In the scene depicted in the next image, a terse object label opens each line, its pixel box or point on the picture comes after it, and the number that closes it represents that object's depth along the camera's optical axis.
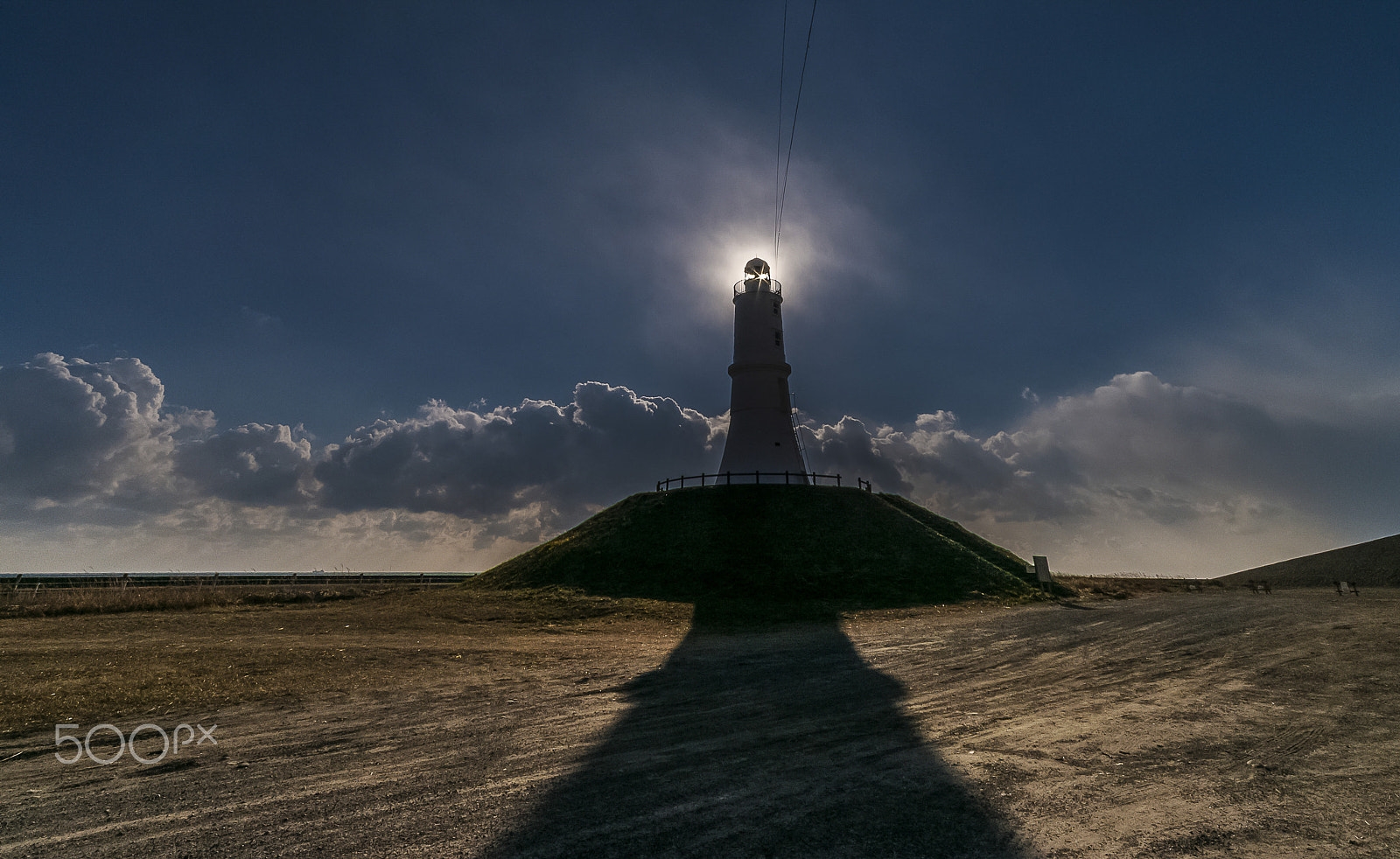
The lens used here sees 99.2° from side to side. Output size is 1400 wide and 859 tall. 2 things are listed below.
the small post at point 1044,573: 30.39
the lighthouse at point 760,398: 44.16
